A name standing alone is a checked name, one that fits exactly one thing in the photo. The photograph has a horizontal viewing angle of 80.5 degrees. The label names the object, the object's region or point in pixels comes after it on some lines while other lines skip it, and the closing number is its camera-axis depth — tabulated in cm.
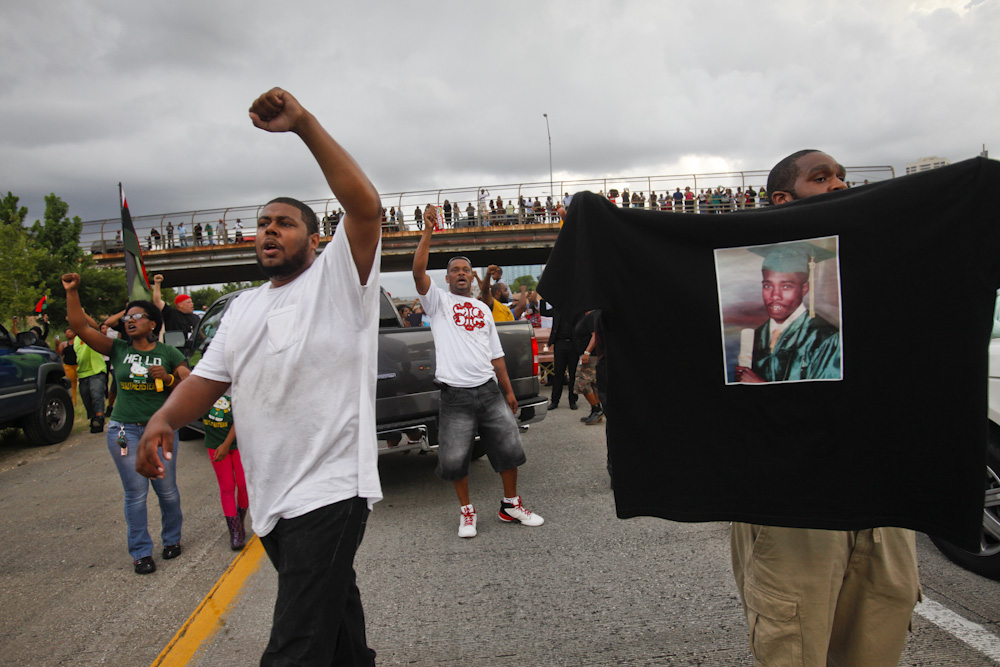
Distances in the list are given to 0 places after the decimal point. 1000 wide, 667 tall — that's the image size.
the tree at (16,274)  1784
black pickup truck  505
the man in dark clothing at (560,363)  866
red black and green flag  805
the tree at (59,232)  3006
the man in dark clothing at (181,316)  850
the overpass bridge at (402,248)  3014
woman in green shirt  406
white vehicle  308
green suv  832
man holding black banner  182
